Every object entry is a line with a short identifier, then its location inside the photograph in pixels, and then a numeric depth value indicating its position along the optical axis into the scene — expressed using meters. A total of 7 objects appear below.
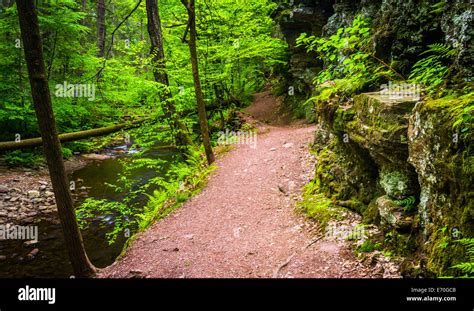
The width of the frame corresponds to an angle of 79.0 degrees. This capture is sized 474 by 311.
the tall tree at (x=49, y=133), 5.30
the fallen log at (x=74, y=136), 13.64
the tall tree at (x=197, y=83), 9.38
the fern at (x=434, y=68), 4.66
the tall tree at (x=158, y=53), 11.85
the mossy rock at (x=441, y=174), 3.43
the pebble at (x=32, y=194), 12.38
